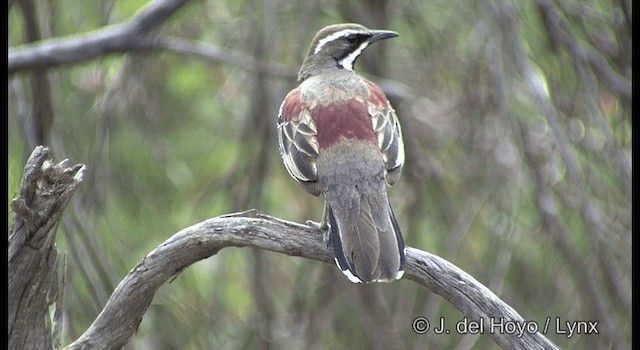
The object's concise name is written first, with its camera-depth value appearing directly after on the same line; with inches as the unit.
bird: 428.1
